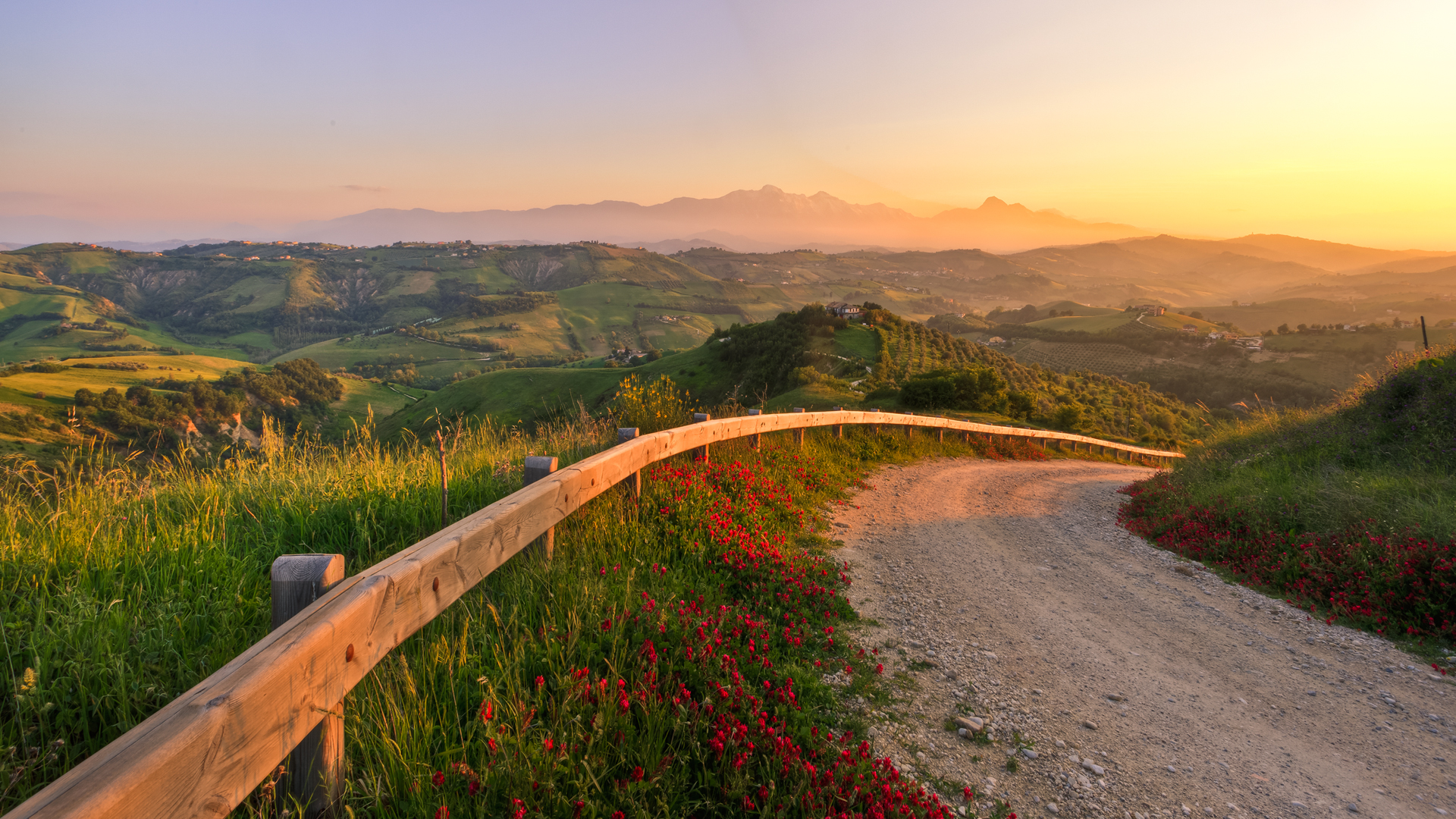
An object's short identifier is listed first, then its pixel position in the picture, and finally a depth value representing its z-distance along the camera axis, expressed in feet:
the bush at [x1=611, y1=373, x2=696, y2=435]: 30.50
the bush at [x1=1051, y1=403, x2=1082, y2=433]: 105.09
